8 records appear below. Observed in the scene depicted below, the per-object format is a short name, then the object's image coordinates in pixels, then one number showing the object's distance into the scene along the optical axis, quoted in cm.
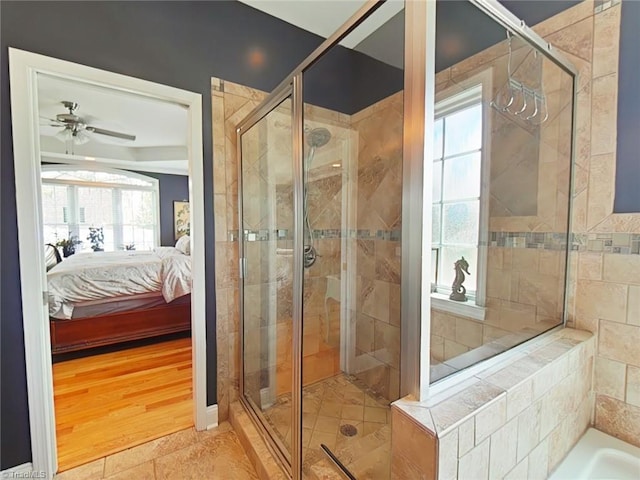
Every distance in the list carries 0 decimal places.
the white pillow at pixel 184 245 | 495
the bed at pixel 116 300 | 289
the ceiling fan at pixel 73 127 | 321
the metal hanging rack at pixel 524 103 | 152
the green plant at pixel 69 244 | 549
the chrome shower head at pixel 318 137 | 176
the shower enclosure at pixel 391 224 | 93
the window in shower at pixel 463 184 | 148
